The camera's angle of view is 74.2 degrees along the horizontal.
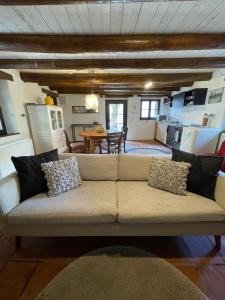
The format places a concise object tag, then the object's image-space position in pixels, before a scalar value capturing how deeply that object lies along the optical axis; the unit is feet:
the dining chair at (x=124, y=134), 12.42
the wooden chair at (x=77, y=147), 12.72
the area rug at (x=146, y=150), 16.16
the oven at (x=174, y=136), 14.60
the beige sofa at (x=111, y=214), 4.33
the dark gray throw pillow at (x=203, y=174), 5.05
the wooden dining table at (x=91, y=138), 11.62
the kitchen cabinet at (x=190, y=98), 13.33
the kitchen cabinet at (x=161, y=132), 18.81
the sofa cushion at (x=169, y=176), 5.26
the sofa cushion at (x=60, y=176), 5.28
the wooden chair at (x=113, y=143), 11.58
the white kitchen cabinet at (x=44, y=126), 12.98
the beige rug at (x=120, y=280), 3.55
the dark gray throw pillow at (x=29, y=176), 5.14
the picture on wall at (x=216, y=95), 11.41
